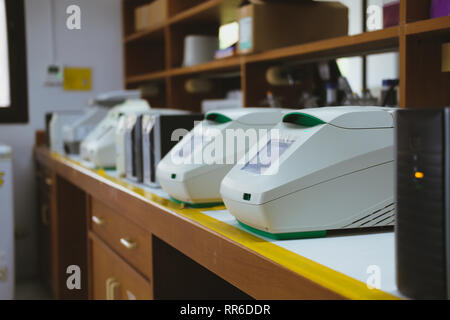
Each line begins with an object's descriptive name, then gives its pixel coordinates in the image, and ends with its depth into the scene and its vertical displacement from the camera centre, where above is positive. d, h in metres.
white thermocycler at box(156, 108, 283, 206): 1.24 -0.09
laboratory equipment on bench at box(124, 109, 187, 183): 1.73 -0.10
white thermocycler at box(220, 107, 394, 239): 0.93 -0.11
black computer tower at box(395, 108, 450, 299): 0.61 -0.11
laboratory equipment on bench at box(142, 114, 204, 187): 1.59 -0.05
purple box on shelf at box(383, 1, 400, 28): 1.43 +0.27
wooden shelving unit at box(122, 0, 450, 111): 1.28 +0.21
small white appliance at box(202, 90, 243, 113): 2.42 +0.06
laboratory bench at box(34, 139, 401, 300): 0.77 -0.26
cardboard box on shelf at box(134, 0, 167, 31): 3.05 +0.63
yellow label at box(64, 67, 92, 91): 3.68 +0.28
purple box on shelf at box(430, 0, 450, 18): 1.20 +0.24
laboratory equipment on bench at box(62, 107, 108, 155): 2.86 -0.05
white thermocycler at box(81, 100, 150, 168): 2.16 -0.09
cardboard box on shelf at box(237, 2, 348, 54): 1.94 +0.34
